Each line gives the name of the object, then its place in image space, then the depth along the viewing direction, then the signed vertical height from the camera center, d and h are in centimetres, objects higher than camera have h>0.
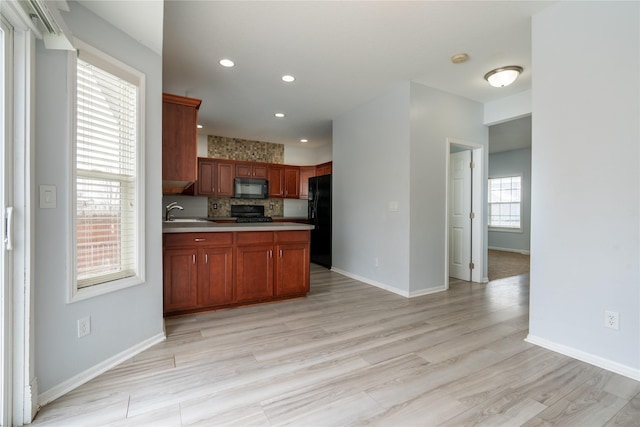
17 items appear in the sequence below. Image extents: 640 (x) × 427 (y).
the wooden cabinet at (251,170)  632 +92
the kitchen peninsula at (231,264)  289 -58
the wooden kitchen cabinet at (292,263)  348 -62
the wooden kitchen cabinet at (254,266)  323 -61
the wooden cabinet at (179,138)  295 +75
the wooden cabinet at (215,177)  592 +72
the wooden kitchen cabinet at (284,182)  672 +71
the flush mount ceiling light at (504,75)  320 +153
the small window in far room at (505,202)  788 +30
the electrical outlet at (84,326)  183 -73
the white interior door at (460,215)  457 -4
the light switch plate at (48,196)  164 +8
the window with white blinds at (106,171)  188 +28
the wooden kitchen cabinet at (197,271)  286 -60
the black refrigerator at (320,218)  553 -11
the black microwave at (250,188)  624 +51
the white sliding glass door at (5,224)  140 -6
